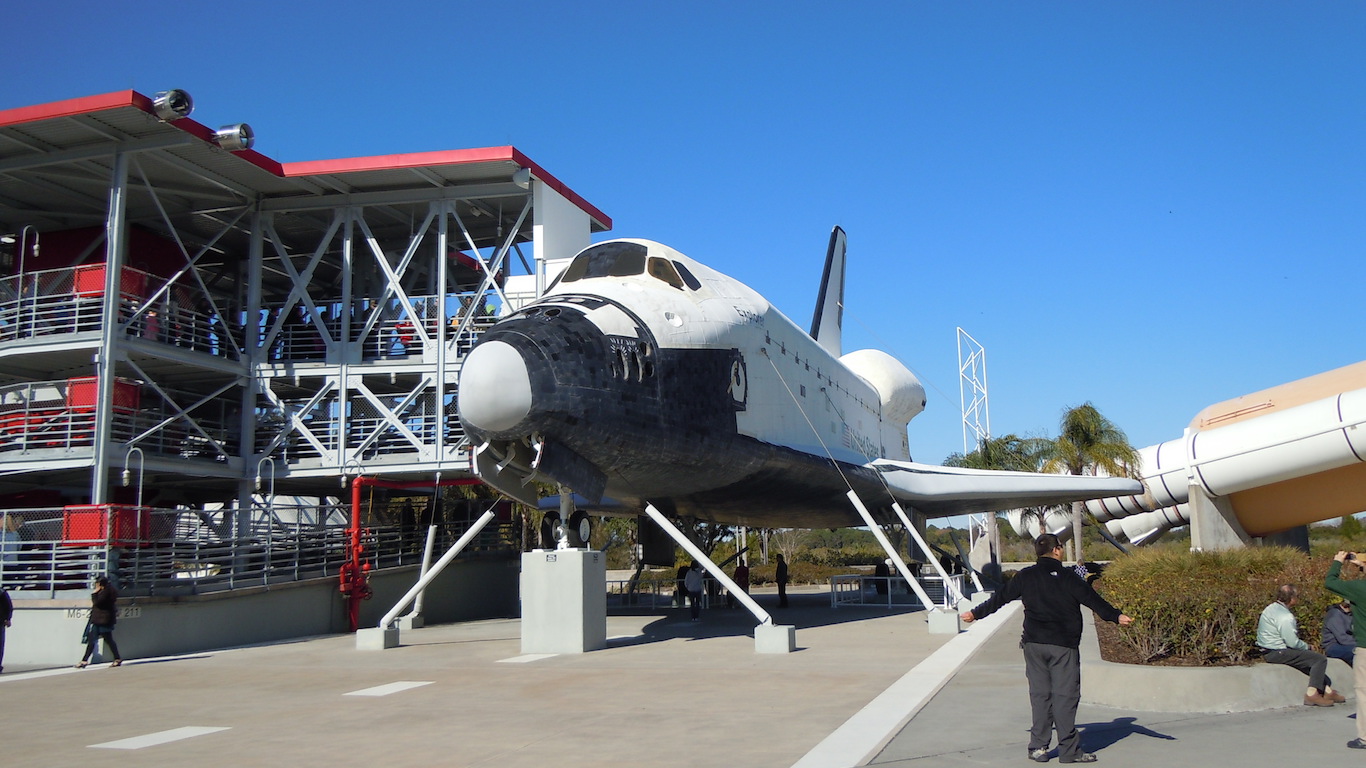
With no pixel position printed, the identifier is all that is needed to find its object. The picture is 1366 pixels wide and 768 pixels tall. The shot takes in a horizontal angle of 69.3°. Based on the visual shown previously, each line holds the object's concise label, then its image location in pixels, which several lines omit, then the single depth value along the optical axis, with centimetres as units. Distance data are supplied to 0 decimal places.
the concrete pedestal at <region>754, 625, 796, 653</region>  1041
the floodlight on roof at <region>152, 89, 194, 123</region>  1543
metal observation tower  1585
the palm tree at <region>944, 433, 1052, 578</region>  2977
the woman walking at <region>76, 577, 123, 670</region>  1126
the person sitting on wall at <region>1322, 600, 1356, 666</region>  678
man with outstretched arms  507
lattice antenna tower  3912
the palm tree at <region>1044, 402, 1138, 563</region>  2527
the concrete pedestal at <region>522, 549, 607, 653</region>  1088
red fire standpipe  1584
